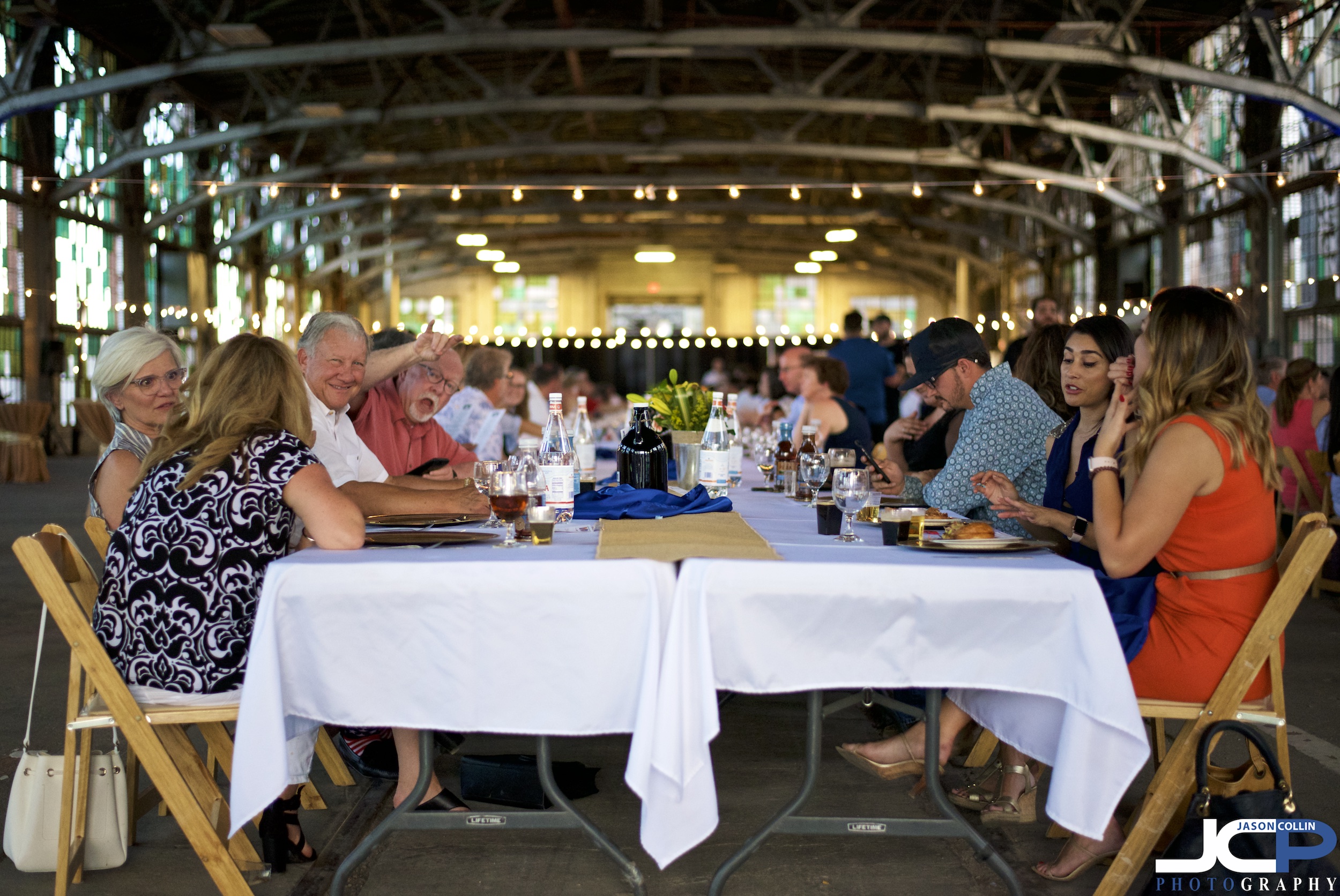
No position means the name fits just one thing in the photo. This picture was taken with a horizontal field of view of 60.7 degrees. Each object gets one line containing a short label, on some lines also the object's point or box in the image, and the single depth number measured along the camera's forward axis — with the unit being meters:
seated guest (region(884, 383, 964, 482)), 4.13
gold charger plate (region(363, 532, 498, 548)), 2.17
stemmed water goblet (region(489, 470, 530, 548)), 2.19
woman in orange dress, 2.17
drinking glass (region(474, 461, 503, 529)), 2.53
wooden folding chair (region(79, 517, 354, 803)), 2.52
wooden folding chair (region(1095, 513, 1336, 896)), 2.10
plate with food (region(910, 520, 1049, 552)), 2.11
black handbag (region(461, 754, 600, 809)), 2.74
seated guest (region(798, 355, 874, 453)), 5.46
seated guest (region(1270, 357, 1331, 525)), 6.34
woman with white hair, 2.76
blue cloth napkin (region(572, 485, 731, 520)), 2.60
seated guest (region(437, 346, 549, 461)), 5.73
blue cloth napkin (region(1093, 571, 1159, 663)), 2.22
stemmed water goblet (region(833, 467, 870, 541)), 2.36
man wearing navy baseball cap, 2.89
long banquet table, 1.92
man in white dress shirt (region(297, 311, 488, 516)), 2.87
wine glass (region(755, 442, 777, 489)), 3.64
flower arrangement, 3.90
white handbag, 2.35
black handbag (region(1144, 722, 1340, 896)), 1.83
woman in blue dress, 2.66
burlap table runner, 2.01
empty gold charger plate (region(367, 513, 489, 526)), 2.51
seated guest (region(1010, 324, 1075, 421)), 3.50
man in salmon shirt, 3.74
